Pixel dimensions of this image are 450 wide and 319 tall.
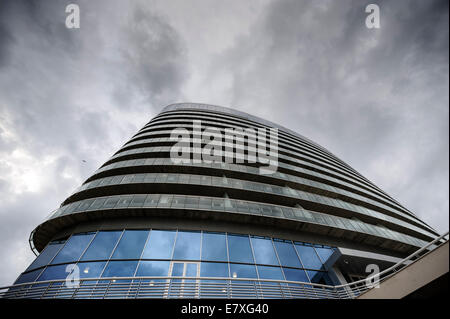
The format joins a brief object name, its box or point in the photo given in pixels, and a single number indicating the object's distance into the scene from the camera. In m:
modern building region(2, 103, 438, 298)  11.12
